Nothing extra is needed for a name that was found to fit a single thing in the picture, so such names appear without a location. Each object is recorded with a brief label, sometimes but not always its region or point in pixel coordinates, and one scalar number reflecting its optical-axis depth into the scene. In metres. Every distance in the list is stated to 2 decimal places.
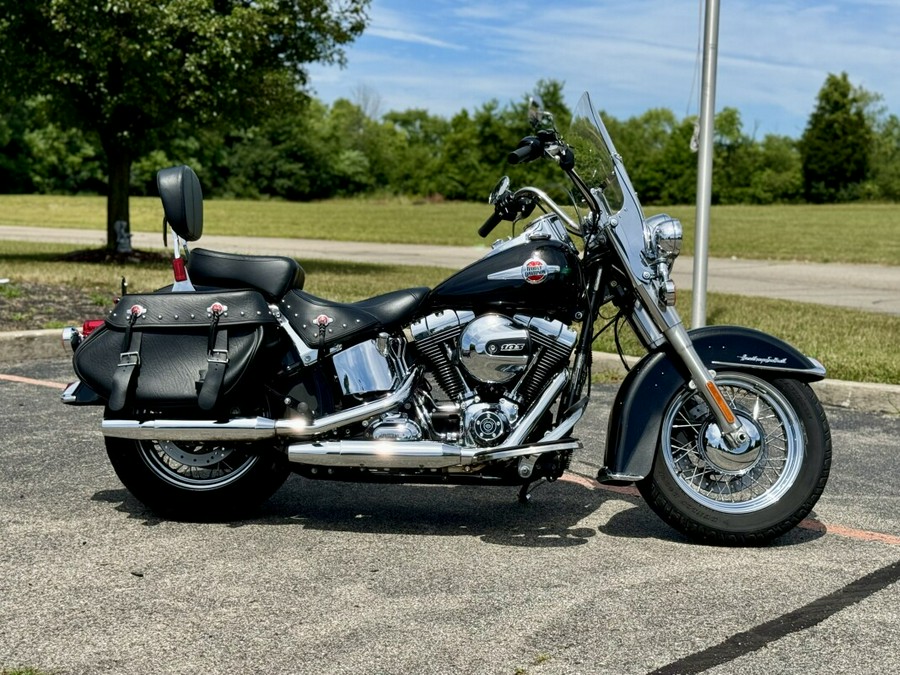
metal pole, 8.47
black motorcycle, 4.39
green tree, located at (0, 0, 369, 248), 15.12
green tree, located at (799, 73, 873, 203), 87.62
